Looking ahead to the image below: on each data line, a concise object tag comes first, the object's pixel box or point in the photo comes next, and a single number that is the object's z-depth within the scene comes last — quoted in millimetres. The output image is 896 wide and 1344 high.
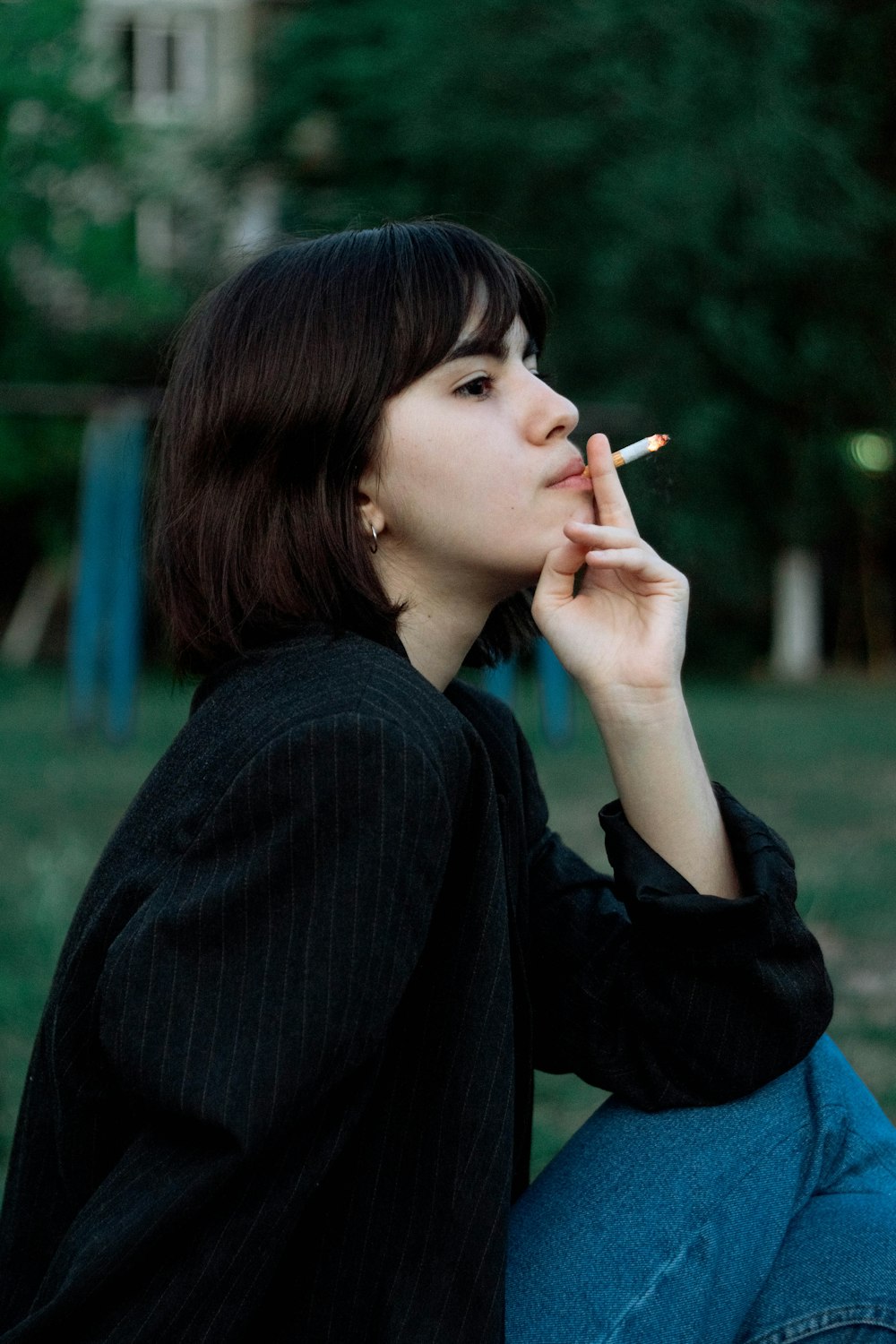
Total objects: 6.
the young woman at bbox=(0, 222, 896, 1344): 1192
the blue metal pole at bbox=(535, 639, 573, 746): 9203
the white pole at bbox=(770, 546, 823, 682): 19000
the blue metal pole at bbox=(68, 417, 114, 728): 9492
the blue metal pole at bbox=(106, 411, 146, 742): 8953
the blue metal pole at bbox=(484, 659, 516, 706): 8477
